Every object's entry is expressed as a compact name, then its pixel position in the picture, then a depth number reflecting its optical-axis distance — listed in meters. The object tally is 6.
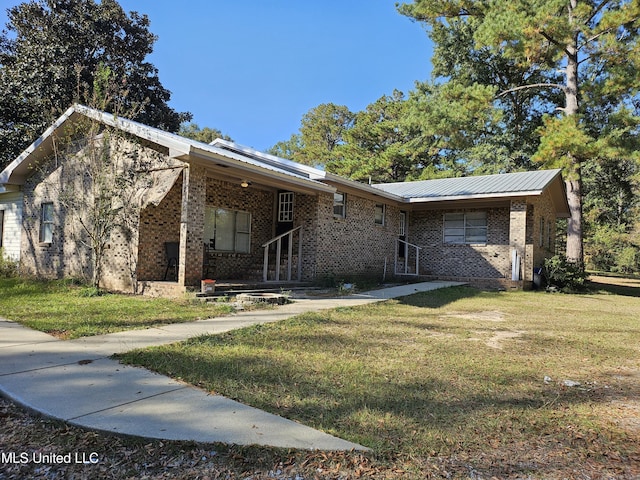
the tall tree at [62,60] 17.83
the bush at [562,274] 14.88
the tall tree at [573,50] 15.46
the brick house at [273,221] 9.91
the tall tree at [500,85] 25.77
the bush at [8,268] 13.52
